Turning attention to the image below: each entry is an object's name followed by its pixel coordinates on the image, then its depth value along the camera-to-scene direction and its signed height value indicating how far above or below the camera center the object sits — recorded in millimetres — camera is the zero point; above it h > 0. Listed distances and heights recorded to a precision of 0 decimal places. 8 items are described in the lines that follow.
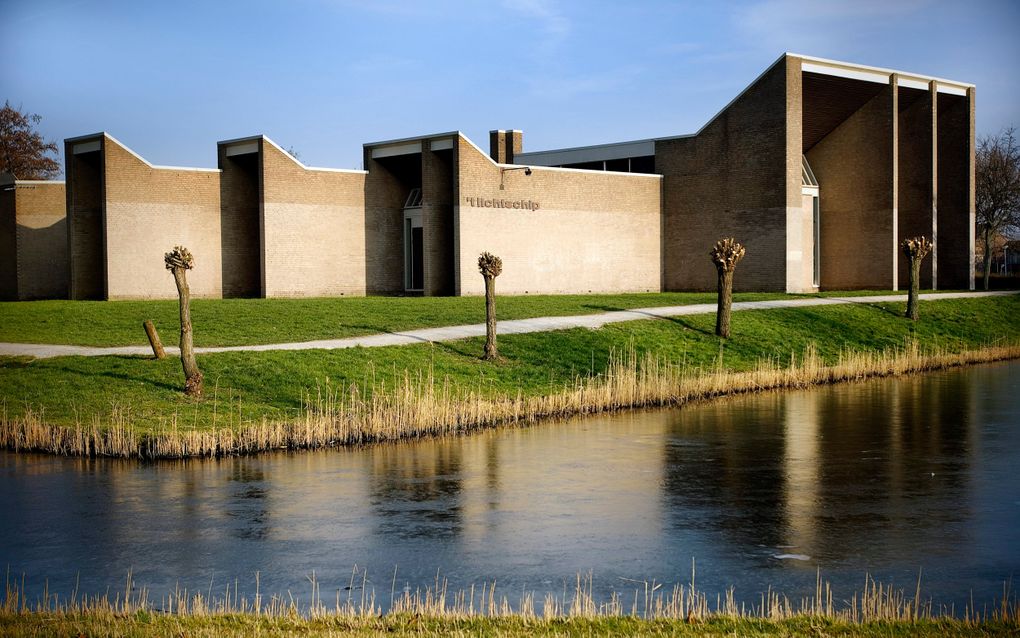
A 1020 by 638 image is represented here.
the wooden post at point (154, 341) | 23141 -1120
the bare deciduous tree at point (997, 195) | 64750 +5063
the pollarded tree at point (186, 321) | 21094 -667
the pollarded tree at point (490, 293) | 26266 -197
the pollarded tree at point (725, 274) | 32281 +260
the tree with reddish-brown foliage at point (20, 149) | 68500 +8737
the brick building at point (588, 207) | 44125 +3325
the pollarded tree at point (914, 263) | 38750 +648
